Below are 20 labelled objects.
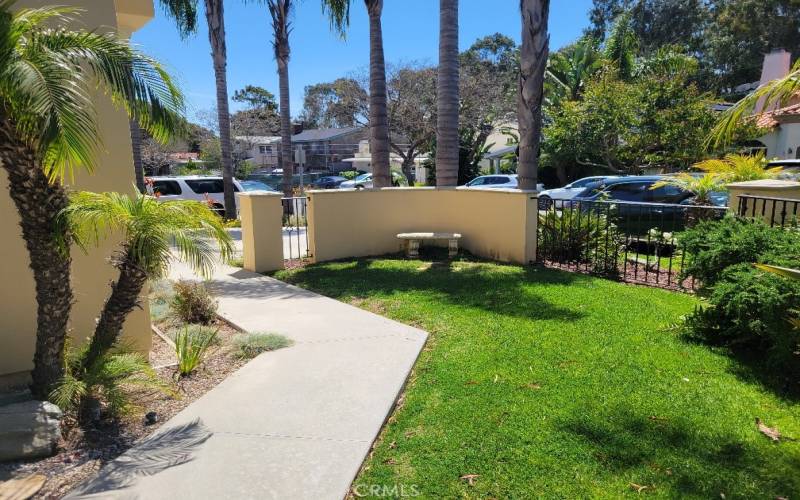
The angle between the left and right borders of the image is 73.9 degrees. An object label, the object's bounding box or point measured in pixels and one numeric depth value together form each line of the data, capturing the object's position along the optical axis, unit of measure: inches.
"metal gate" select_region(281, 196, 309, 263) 412.5
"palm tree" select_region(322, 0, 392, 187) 442.3
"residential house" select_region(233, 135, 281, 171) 1458.8
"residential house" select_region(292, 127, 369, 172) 1942.7
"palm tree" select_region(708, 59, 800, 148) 157.9
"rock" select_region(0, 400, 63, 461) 128.3
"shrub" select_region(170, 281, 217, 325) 248.8
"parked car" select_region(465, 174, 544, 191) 888.8
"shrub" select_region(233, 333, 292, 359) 204.9
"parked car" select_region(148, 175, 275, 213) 632.4
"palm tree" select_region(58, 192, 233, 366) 140.6
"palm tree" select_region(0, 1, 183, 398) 118.3
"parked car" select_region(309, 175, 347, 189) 1314.0
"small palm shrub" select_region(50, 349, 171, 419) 144.7
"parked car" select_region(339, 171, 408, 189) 1063.0
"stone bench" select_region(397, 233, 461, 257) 382.6
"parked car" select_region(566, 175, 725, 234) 449.4
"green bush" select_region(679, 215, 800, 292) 190.1
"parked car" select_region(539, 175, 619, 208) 739.4
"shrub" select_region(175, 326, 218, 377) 183.4
